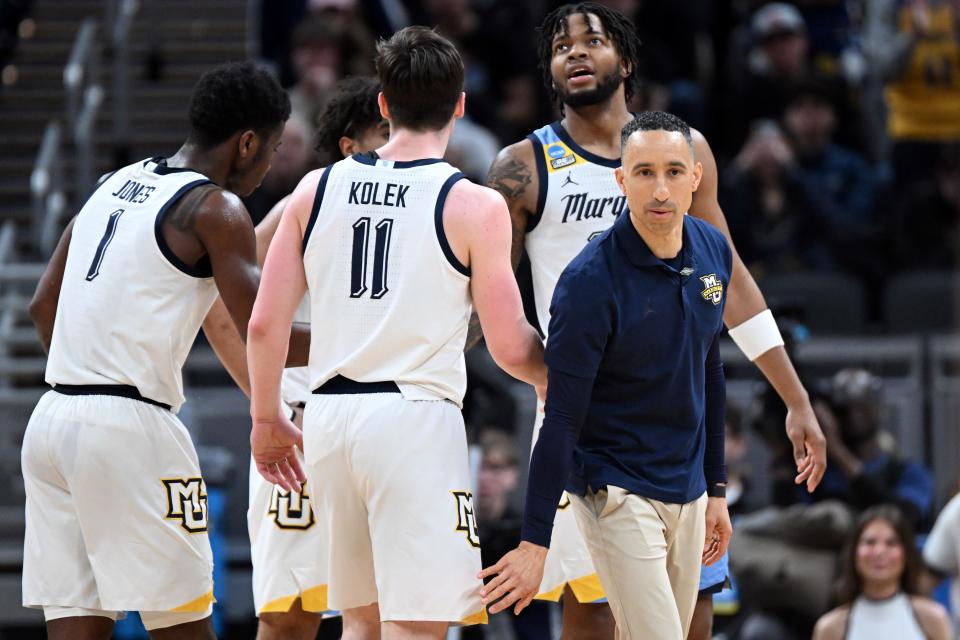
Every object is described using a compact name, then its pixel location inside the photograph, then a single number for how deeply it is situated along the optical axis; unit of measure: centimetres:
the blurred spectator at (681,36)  2694
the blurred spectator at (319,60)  2366
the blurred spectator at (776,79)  2564
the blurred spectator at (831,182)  2333
